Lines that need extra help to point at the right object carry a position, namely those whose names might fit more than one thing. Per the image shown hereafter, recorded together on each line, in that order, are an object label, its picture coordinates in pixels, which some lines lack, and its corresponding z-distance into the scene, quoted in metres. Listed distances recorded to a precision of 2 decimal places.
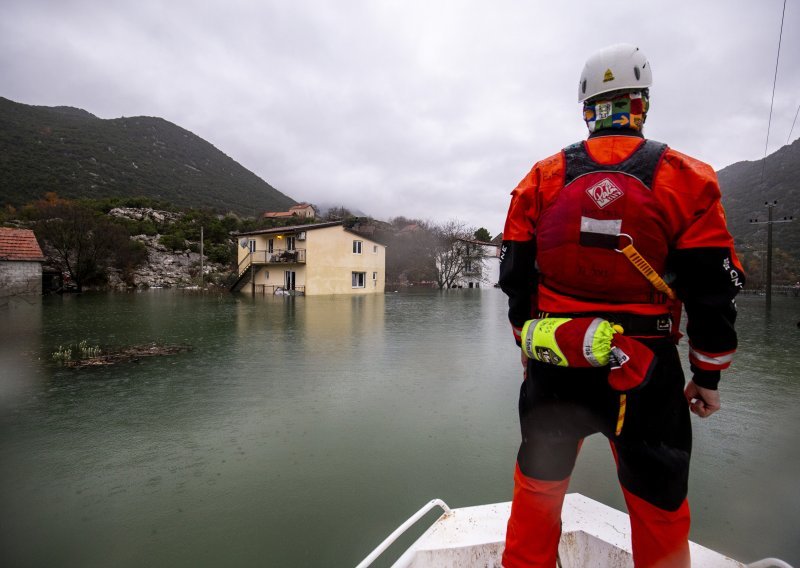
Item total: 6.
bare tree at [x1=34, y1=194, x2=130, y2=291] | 20.70
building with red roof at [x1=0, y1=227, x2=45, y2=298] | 16.14
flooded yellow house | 22.16
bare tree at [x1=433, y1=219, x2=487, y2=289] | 34.75
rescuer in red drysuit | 1.10
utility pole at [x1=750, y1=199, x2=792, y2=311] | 17.56
